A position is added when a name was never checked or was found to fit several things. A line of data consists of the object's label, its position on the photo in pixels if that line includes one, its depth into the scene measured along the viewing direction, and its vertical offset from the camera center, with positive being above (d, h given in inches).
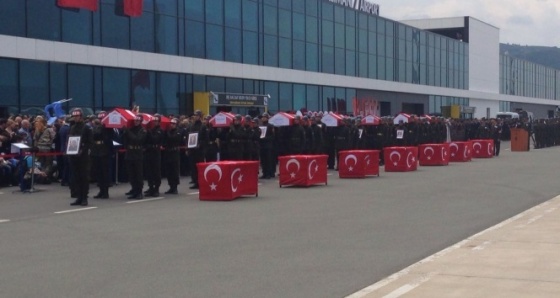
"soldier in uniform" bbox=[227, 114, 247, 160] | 971.3 +4.0
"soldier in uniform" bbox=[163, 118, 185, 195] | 858.1 -11.9
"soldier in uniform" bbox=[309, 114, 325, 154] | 1165.1 +7.1
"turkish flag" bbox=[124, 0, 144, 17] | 1483.8 +232.1
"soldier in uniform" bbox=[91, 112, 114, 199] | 805.2 -9.0
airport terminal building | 1310.3 +177.9
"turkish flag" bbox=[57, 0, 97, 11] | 1341.0 +219.0
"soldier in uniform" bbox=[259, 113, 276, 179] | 1088.8 -13.1
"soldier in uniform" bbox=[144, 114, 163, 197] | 831.7 -13.3
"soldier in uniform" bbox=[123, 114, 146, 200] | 803.4 -12.8
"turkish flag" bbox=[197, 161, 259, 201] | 772.6 -32.0
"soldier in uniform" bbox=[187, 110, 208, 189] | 944.3 +0.8
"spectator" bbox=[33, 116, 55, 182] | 930.7 +8.1
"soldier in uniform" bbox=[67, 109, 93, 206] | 738.2 -13.4
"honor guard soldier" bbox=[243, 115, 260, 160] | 983.6 +2.9
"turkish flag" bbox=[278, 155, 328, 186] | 926.4 -27.4
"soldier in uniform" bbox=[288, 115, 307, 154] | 1130.0 +6.9
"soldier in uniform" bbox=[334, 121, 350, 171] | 1263.5 +5.9
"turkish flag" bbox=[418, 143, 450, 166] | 1349.7 -19.0
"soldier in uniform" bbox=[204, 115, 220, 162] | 964.0 -0.3
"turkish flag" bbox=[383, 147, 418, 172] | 1203.2 -21.7
